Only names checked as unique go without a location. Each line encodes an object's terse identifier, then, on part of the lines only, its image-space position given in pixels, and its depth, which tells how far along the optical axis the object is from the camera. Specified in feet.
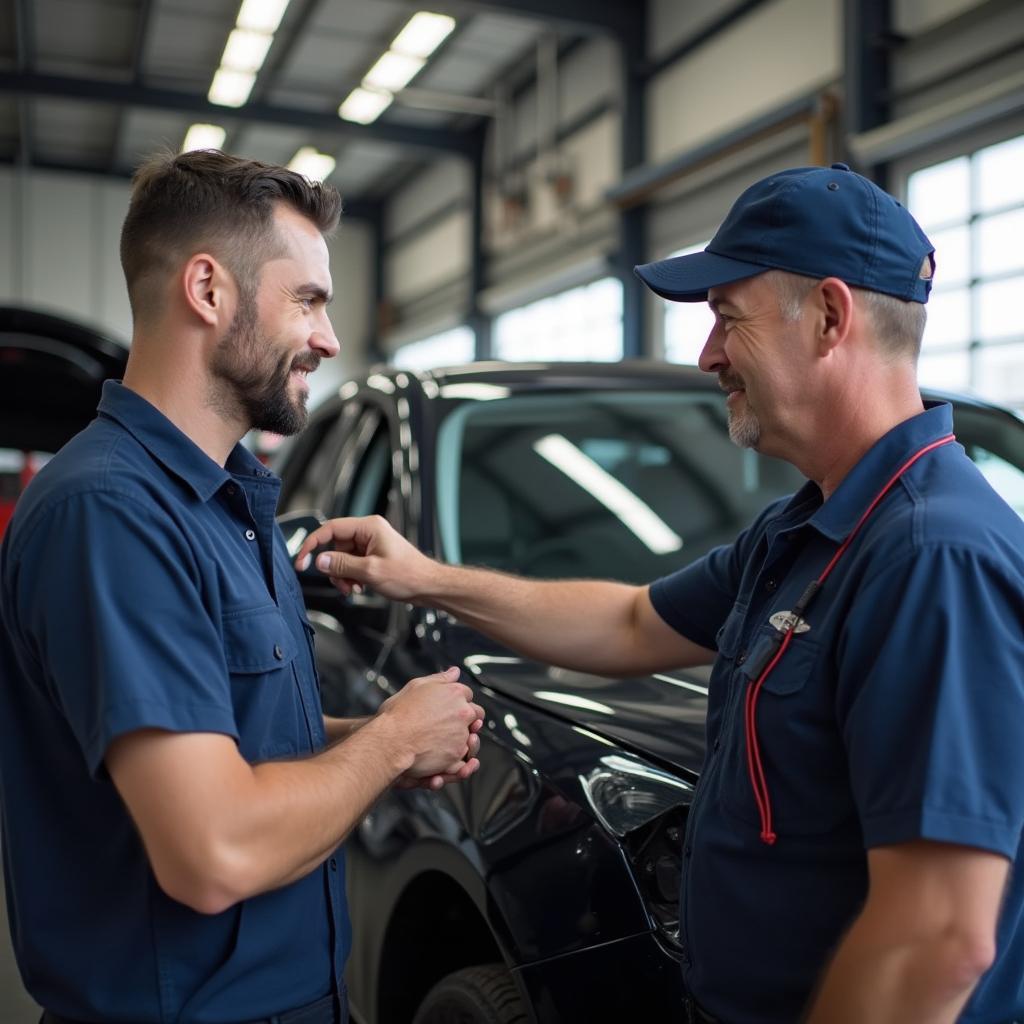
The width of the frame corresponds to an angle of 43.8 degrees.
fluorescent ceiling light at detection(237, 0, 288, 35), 38.68
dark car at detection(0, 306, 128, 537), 13.08
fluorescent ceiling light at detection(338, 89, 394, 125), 46.80
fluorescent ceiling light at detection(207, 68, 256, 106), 45.06
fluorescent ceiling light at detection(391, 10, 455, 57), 39.93
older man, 3.71
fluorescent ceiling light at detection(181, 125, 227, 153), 53.36
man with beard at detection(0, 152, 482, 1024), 4.16
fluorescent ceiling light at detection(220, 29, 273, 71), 41.39
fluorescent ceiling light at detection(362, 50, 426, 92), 43.60
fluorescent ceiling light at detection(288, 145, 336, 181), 55.72
